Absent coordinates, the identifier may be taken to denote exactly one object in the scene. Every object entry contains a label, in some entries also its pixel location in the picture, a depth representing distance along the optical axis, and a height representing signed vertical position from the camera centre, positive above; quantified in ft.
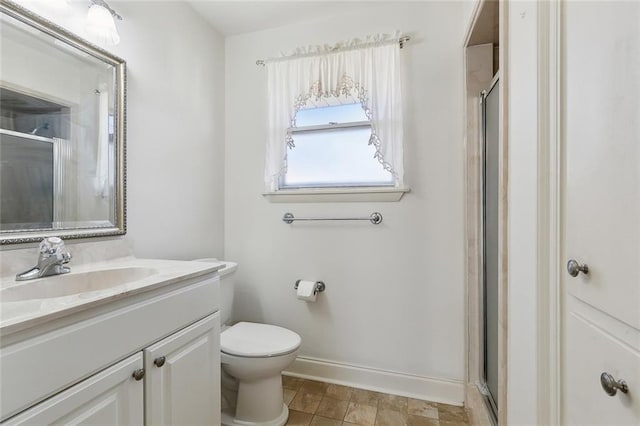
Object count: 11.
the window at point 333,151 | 6.20 +1.36
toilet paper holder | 6.19 -1.60
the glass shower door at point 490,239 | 4.44 -0.43
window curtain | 5.70 +2.61
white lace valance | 5.69 +3.43
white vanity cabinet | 2.04 -1.35
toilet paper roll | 6.03 -1.64
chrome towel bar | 5.93 -0.12
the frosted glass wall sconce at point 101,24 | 4.06 +2.66
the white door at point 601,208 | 1.62 +0.03
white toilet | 4.60 -2.53
